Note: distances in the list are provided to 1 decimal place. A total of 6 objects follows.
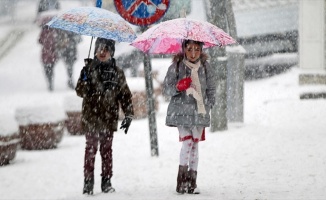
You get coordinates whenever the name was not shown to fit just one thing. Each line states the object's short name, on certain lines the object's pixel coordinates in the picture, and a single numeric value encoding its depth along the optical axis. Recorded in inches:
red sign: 626.4
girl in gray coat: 476.7
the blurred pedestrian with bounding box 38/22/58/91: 1282.6
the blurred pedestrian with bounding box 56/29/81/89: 1298.2
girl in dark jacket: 495.2
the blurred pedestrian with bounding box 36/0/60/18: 1405.9
